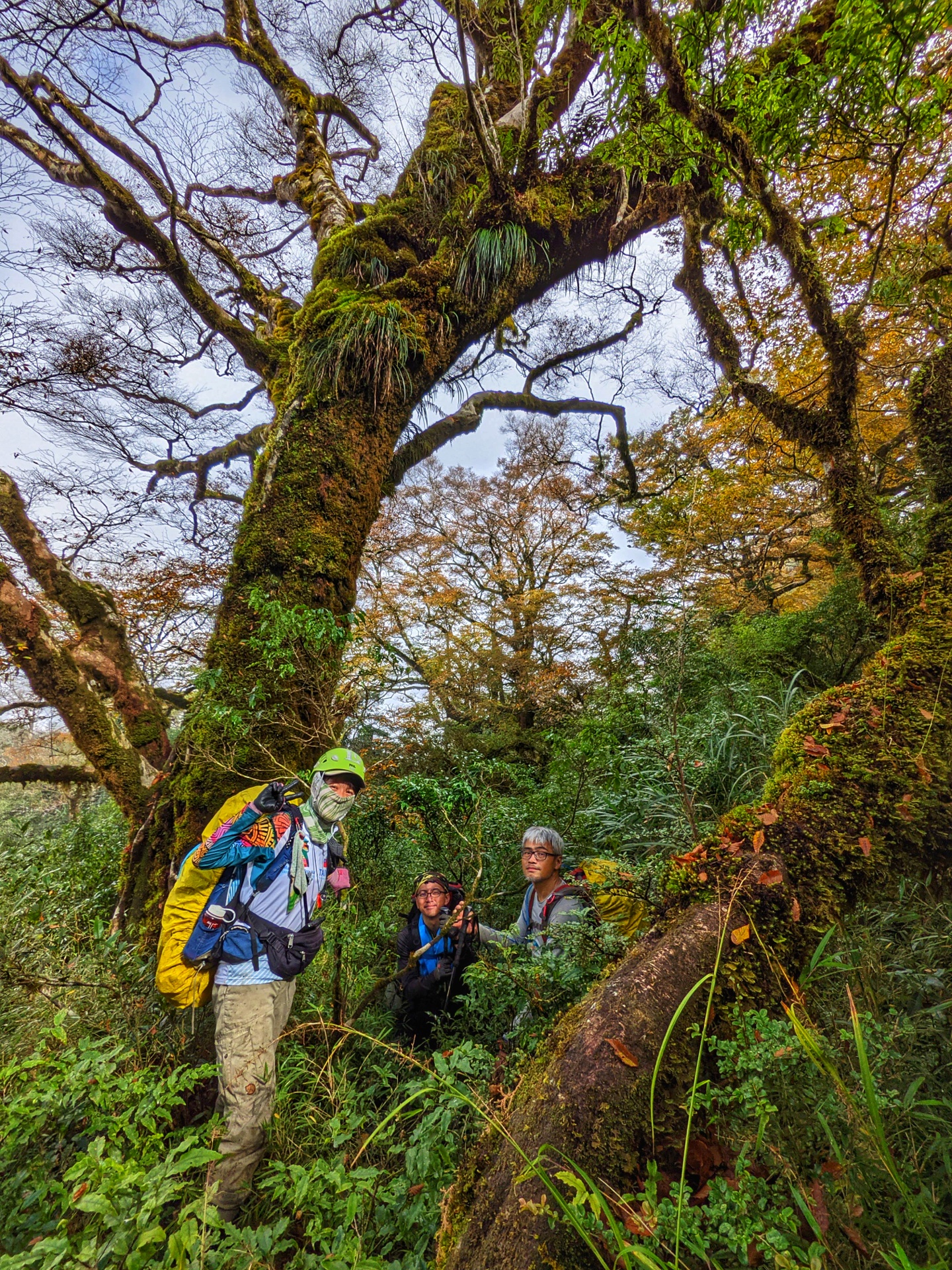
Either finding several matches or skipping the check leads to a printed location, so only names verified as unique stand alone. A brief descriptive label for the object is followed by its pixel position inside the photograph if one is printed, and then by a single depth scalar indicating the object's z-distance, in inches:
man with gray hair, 111.4
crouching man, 113.8
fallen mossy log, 43.0
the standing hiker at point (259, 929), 78.7
